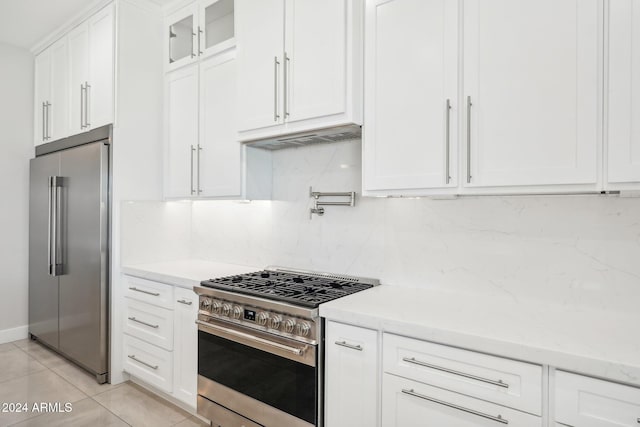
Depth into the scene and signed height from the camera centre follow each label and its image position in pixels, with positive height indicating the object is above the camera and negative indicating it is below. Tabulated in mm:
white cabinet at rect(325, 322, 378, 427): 1661 -738
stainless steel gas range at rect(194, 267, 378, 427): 1842 -718
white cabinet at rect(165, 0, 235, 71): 2732 +1332
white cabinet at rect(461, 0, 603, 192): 1419 +472
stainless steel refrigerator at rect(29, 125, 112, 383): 2953 -324
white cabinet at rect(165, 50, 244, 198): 2643 +572
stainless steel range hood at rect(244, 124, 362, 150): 2139 +447
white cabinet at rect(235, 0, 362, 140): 1997 +818
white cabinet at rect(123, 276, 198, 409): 2465 -879
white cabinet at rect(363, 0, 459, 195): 1733 +545
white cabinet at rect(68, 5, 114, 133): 2996 +1132
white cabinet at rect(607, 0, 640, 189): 1331 +413
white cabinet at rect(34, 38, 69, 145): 3564 +1120
